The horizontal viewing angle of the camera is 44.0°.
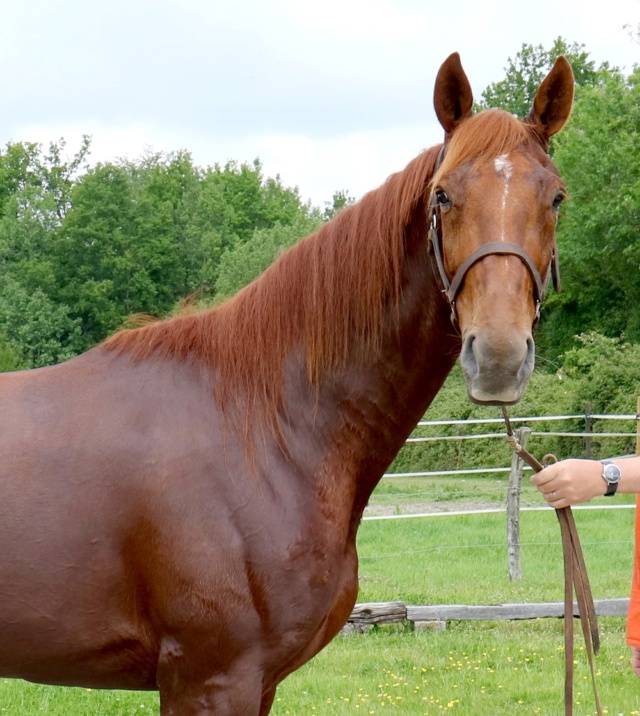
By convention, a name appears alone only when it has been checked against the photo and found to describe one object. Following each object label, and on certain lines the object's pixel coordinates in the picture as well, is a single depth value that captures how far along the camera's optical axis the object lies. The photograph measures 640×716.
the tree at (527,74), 39.03
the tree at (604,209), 26.20
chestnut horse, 2.30
